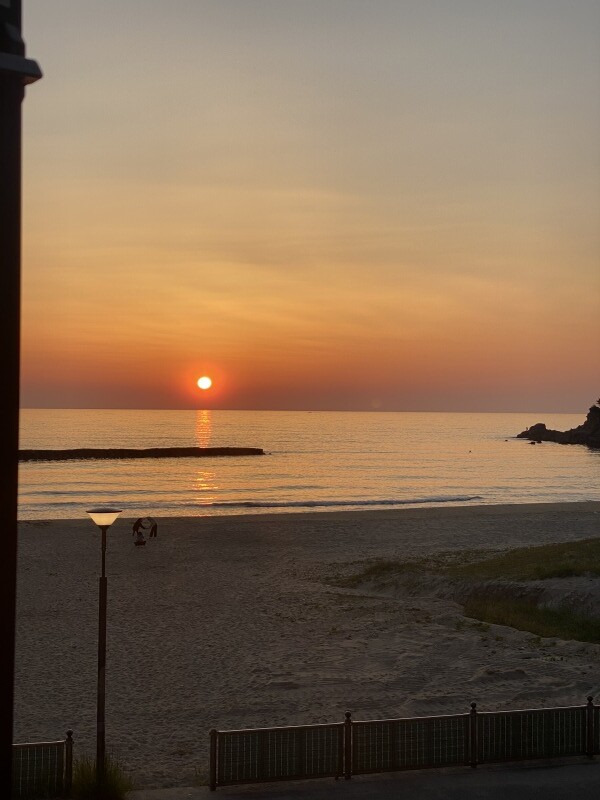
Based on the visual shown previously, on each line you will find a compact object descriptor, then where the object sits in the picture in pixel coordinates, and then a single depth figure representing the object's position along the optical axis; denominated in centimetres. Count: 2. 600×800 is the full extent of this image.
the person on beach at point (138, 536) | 3969
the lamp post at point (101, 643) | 1155
